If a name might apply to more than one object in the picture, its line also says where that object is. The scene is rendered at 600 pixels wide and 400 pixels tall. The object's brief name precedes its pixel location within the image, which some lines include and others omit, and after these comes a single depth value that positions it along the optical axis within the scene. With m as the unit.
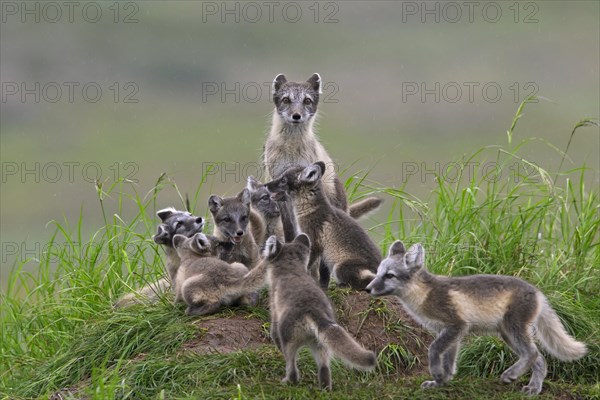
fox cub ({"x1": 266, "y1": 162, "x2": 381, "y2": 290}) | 17.31
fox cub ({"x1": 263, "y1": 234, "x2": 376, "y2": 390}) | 13.16
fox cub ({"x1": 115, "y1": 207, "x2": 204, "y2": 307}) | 18.20
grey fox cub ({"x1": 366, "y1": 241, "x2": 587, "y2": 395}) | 14.08
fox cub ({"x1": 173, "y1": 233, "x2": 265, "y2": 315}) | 16.39
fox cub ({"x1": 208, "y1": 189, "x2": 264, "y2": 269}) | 17.69
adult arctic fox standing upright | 20.05
